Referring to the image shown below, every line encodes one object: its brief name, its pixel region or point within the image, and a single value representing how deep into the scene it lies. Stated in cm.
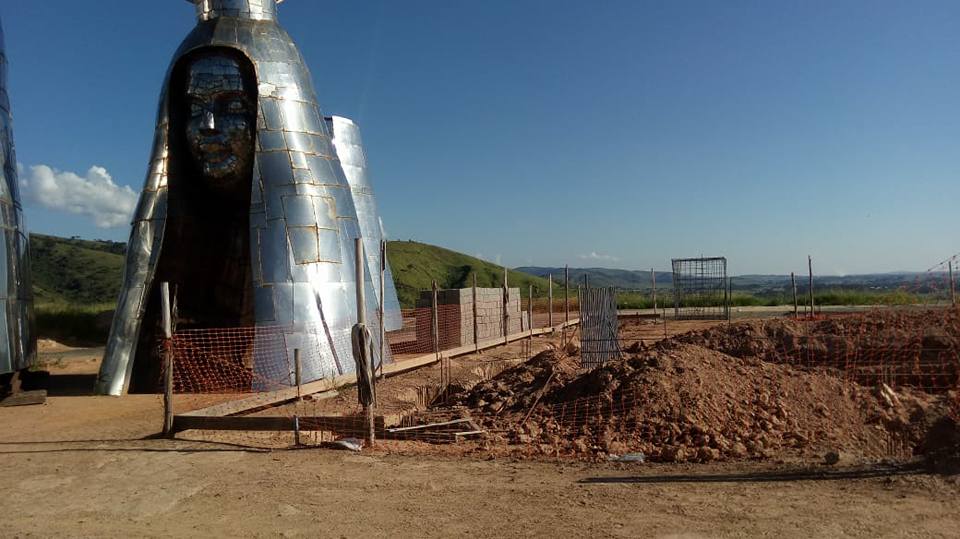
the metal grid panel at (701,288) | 2390
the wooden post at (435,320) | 1545
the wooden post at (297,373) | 1050
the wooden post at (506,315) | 1965
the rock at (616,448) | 677
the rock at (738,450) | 644
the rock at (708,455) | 640
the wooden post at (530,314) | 2180
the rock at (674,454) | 644
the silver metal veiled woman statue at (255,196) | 1200
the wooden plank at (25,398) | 1162
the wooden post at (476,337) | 1736
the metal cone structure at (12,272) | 1160
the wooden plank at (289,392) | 924
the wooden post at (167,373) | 822
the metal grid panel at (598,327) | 1116
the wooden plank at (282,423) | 786
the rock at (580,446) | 688
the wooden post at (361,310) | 743
